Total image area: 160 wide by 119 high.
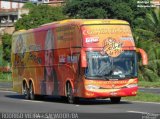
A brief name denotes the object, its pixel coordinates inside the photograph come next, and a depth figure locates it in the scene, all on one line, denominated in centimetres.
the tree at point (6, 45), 9103
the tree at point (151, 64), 5231
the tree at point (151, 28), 5912
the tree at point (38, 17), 8681
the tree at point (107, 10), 8419
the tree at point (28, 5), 11956
